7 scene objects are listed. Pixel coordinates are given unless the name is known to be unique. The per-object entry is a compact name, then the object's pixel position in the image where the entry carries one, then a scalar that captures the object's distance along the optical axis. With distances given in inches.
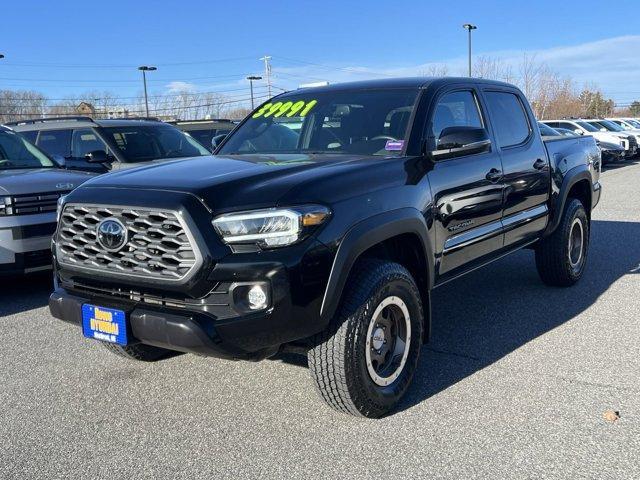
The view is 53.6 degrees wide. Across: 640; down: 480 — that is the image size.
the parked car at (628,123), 1163.3
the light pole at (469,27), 1448.1
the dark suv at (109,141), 329.1
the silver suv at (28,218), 223.1
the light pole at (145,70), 1696.6
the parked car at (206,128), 630.5
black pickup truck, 118.6
